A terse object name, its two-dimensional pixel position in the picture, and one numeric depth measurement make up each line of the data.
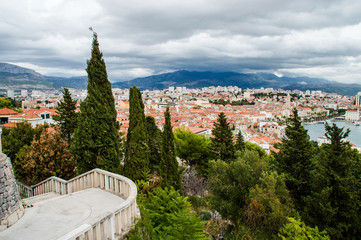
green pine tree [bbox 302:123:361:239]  9.48
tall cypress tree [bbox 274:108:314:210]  11.55
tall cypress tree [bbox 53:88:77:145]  16.33
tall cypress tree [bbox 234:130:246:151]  18.75
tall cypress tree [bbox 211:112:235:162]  16.97
